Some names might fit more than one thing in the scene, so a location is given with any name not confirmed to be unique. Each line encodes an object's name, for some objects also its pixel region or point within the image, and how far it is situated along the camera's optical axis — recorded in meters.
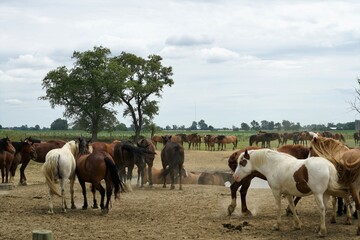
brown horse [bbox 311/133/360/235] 8.47
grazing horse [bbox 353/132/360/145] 44.89
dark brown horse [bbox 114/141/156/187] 14.80
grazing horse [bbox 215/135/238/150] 44.84
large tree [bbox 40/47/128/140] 45.75
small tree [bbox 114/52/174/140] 50.12
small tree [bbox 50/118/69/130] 128.62
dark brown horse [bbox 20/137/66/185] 18.33
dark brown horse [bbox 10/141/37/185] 17.55
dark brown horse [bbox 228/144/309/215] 10.91
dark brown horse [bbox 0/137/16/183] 16.41
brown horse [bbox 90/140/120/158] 16.25
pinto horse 8.39
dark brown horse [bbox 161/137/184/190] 16.91
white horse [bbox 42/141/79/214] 11.12
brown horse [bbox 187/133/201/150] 46.34
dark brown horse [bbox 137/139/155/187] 17.25
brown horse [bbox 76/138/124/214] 11.00
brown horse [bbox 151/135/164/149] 44.38
